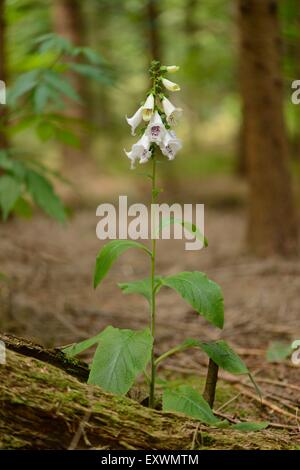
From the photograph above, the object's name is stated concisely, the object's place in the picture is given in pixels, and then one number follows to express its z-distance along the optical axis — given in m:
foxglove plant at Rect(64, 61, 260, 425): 2.00
